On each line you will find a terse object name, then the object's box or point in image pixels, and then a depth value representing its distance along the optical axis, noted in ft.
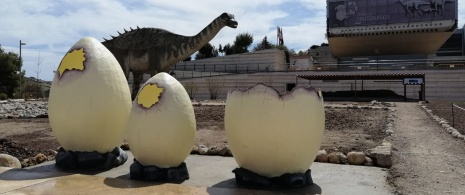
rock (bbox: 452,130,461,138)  33.26
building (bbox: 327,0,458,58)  157.38
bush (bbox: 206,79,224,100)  125.01
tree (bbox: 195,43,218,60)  216.74
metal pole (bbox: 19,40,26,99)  138.09
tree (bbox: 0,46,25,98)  150.53
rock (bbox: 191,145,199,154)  26.63
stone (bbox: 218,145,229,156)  25.83
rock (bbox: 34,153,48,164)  24.30
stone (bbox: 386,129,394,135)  35.73
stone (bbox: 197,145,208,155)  26.30
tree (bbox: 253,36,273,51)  231.24
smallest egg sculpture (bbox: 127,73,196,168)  18.07
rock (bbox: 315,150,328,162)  23.66
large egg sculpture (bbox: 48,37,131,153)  20.48
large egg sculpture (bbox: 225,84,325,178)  16.39
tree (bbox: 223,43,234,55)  225.15
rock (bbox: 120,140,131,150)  28.63
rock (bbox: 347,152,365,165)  22.39
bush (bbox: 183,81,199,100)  122.42
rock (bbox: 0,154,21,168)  22.41
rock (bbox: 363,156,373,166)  22.29
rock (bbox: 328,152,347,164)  23.07
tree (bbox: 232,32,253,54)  225.15
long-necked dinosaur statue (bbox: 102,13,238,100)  49.78
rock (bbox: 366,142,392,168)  21.86
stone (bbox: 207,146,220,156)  26.15
